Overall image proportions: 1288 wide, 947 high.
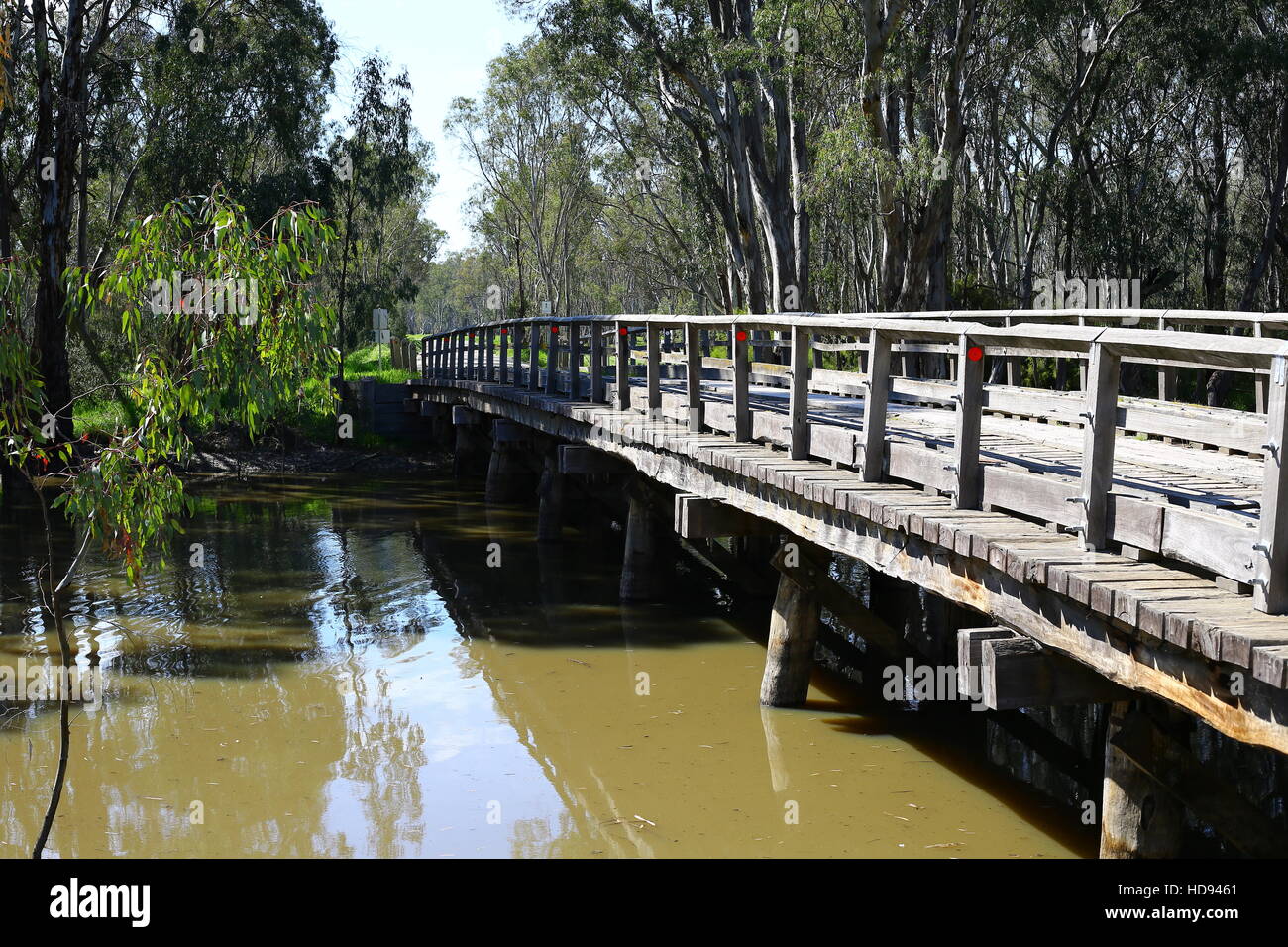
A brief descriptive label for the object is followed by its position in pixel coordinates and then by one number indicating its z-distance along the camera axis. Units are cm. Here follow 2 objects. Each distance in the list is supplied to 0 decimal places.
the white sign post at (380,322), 3272
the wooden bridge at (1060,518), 443
